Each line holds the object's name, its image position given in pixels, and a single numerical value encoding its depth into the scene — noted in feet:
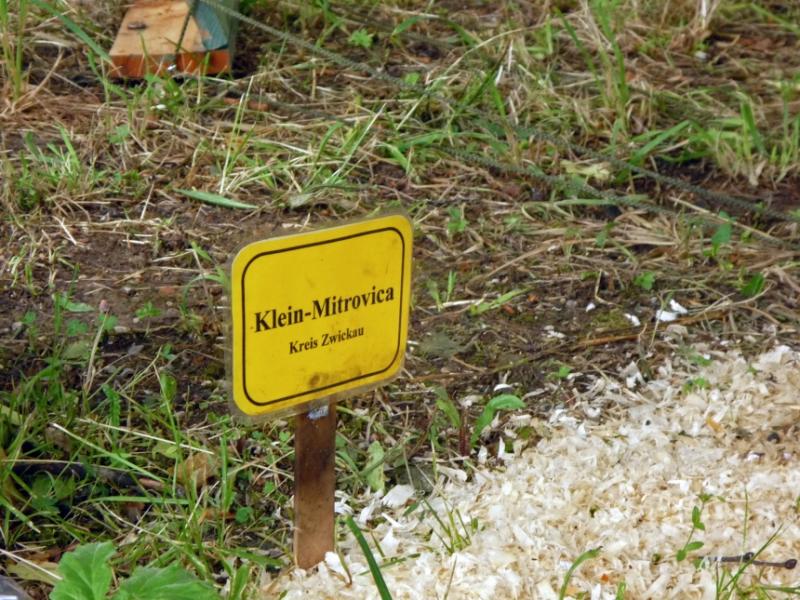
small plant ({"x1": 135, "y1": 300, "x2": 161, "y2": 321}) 7.86
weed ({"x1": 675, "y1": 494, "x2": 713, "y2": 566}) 5.96
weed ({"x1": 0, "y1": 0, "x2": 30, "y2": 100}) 10.28
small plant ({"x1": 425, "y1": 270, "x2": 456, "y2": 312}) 8.30
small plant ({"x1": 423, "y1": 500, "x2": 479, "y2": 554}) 6.15
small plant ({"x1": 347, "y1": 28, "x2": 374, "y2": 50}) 11.66
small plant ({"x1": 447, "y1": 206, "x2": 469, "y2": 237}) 9.12
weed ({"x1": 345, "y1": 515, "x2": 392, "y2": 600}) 5.12
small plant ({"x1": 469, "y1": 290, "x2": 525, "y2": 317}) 8.21
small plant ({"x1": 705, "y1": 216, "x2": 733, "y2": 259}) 8.84
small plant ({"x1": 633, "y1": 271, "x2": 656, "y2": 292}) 8.52
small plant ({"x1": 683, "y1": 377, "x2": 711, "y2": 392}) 7.47
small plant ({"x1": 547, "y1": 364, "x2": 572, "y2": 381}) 7.61
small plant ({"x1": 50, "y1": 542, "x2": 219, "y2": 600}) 4.64
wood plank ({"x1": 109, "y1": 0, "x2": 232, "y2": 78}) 10.67
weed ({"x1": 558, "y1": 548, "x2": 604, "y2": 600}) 5.66
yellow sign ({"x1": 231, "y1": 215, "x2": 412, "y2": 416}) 5.11
